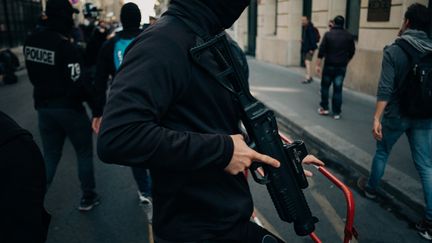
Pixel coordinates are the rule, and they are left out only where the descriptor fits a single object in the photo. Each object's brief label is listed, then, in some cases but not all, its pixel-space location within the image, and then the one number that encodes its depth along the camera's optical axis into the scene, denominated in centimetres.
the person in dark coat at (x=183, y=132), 137
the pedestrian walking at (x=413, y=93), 355
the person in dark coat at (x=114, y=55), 377
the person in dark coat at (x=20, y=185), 117
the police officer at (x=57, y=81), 355
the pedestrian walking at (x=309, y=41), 1177
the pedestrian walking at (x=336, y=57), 748
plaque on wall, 899
